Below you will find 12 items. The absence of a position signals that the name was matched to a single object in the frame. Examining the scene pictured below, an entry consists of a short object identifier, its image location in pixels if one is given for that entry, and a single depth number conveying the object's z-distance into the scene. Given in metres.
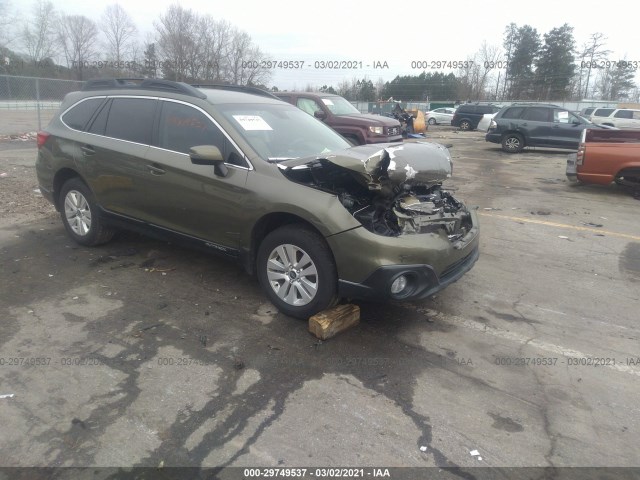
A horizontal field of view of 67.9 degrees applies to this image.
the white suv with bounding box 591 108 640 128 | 22.47
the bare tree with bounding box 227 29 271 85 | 37.59
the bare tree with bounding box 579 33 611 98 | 52.78
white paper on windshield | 4.32
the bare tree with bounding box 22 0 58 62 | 45.12
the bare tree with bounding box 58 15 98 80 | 47.81
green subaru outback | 3.58
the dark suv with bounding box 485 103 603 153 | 16.27
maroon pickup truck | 11.72
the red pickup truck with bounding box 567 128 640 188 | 9.31
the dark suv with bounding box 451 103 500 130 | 30.80
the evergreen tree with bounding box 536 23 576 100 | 54.88
